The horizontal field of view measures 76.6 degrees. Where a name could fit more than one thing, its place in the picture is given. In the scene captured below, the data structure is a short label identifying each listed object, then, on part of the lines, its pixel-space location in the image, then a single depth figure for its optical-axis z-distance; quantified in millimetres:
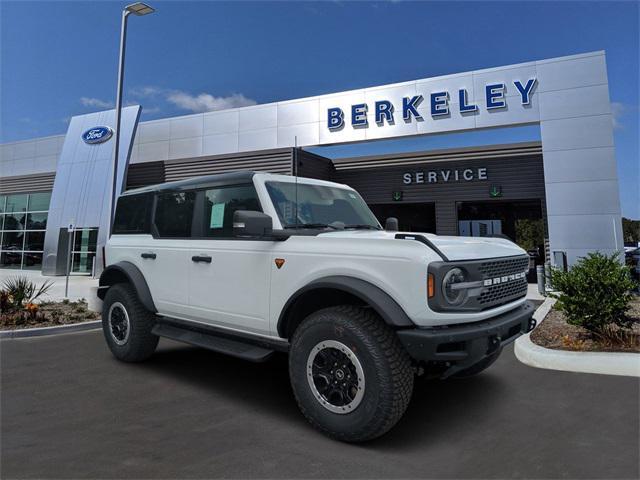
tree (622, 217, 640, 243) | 64931
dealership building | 12312
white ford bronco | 2775
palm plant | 7680
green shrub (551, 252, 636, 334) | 5254
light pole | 11899
